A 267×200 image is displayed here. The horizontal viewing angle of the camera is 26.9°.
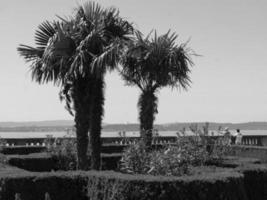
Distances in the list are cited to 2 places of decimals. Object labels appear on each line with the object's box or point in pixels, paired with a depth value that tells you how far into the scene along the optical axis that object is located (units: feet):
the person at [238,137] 88.61
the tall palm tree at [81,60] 49.21
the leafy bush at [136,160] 40.27
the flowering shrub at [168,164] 37.04
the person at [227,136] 54.75
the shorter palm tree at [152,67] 58.80
